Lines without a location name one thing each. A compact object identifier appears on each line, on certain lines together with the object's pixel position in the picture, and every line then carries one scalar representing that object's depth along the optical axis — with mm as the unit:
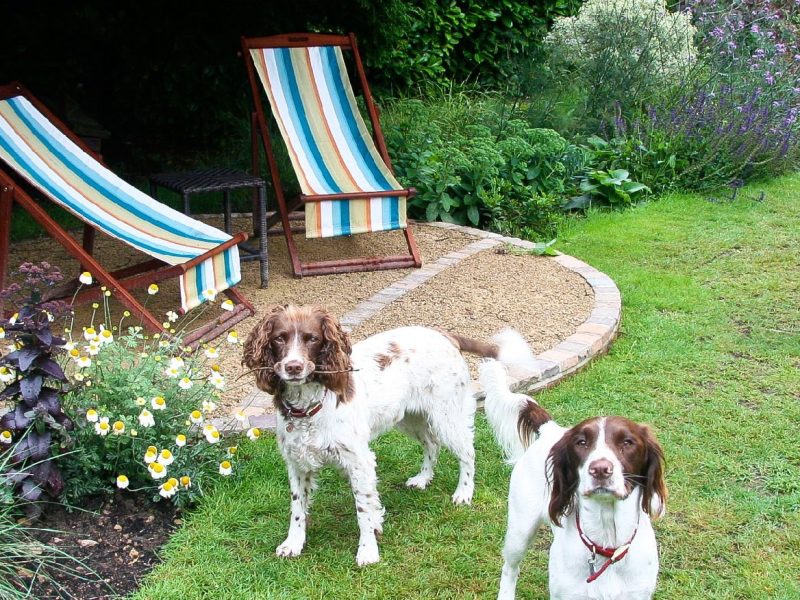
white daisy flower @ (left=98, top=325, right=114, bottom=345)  3504
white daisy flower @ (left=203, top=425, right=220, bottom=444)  3466
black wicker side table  5957
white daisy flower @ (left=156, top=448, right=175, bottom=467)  3305
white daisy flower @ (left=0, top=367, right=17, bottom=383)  3312
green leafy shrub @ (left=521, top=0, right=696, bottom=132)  9258
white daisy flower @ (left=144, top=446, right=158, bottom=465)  3256
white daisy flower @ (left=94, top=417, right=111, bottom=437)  3283
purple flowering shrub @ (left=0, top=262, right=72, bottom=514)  3238
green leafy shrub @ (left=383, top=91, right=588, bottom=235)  7449
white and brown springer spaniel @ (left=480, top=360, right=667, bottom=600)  2381
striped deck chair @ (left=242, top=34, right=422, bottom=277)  6023
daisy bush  3436
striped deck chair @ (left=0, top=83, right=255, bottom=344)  4766
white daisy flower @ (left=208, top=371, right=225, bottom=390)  3593
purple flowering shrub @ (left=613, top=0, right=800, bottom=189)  8484
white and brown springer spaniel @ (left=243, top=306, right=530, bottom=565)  3080
